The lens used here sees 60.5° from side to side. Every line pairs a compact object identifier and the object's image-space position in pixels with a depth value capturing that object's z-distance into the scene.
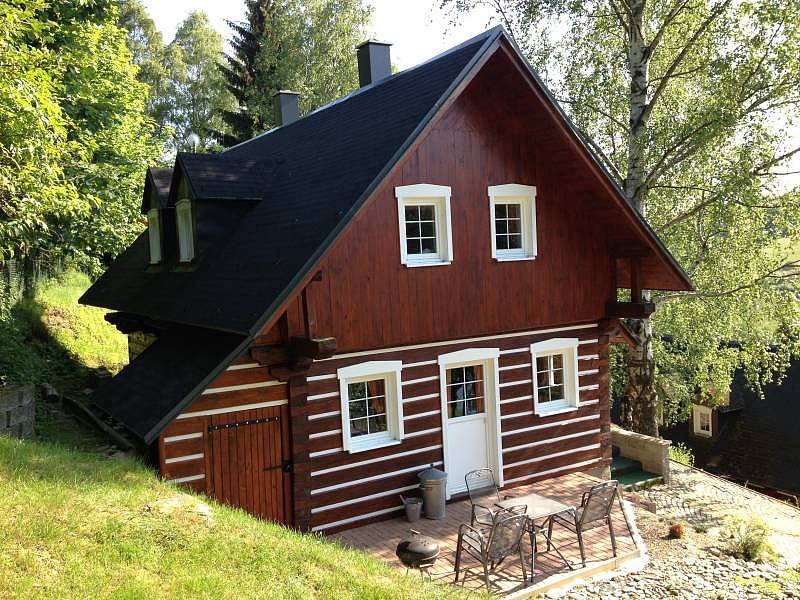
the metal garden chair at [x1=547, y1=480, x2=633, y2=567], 9.11
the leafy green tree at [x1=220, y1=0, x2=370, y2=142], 31.91
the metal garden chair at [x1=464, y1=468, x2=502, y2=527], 11.15
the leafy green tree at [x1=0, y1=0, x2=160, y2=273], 13.59
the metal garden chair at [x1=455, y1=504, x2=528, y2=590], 8.21
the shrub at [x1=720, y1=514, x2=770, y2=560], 10.52
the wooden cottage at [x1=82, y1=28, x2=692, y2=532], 9.63
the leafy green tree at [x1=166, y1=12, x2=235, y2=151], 40.00
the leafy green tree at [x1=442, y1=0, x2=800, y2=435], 14.83
